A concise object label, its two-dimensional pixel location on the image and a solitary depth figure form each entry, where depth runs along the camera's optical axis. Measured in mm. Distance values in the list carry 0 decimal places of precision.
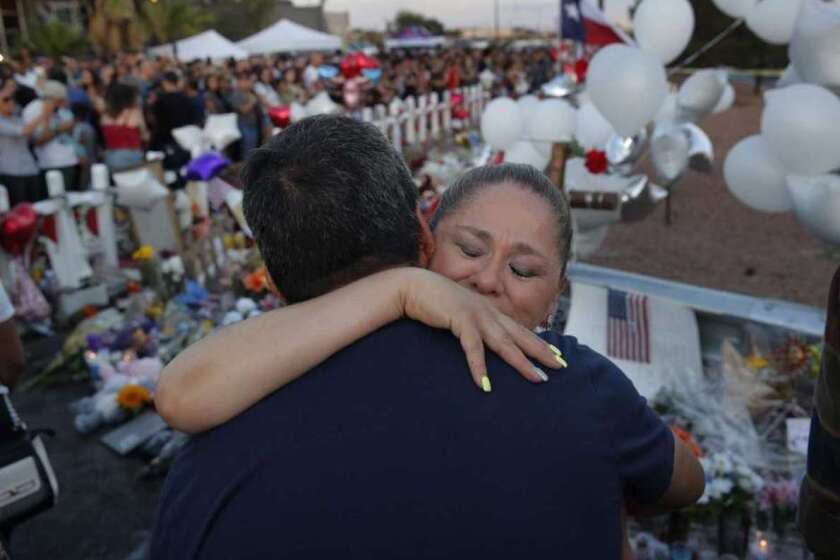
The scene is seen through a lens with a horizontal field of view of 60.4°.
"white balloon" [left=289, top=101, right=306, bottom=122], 7508
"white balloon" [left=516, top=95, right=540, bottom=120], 5332
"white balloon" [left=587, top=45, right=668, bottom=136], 4379
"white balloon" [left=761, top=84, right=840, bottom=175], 3205
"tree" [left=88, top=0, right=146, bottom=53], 29578
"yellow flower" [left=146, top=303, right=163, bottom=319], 5012
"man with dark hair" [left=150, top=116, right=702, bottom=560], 913
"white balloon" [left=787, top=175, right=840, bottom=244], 3159
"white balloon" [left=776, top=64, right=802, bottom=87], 3912
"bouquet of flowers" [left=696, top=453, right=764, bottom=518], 2857
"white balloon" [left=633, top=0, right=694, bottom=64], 4895
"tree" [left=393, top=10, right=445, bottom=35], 70750
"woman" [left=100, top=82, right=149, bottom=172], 6500
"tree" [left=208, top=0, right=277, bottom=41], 42312
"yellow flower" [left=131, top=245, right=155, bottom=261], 5547
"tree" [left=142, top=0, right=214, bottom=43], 31953
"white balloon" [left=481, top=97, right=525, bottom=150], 5340
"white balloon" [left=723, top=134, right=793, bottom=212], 3674
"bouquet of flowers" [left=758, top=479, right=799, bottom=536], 2818
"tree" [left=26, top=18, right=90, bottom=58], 27125
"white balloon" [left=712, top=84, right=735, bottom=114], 6649
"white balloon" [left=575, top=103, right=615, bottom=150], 5128
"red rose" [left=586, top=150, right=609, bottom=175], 4977
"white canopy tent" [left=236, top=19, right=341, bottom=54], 19484
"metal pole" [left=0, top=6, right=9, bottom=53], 33484
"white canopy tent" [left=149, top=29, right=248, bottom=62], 17625
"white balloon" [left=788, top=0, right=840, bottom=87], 3221
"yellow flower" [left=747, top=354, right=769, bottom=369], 3535
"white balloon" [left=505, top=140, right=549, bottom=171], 5371
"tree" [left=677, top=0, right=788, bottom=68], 25406
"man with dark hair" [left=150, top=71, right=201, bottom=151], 7559
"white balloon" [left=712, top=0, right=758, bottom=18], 4626
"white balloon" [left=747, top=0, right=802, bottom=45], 3877
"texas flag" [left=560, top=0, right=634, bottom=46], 6348
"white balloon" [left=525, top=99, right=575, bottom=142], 5016
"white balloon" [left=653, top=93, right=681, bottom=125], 6246
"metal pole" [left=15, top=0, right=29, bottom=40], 35025
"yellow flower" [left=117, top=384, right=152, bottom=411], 3900
